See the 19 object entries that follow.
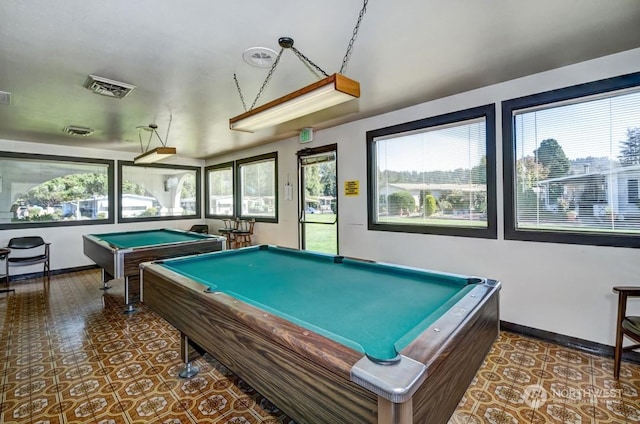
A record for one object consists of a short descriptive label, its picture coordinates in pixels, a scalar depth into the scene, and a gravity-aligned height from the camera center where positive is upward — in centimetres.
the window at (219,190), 689 +53
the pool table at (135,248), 312 -41
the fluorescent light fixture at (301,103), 175 +74
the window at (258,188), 573 +50
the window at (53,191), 511 +45
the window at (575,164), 241 +38
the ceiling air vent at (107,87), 265 +120
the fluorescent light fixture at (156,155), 386 +80
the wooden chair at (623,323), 208 -83
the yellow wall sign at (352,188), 423 +32
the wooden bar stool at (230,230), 594 -37
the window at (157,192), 632 +49
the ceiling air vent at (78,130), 431 +125
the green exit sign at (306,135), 470 +122
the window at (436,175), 315 +40
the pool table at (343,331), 88 -47
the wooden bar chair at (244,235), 582 -45
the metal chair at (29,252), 463 -64
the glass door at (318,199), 467 +19
